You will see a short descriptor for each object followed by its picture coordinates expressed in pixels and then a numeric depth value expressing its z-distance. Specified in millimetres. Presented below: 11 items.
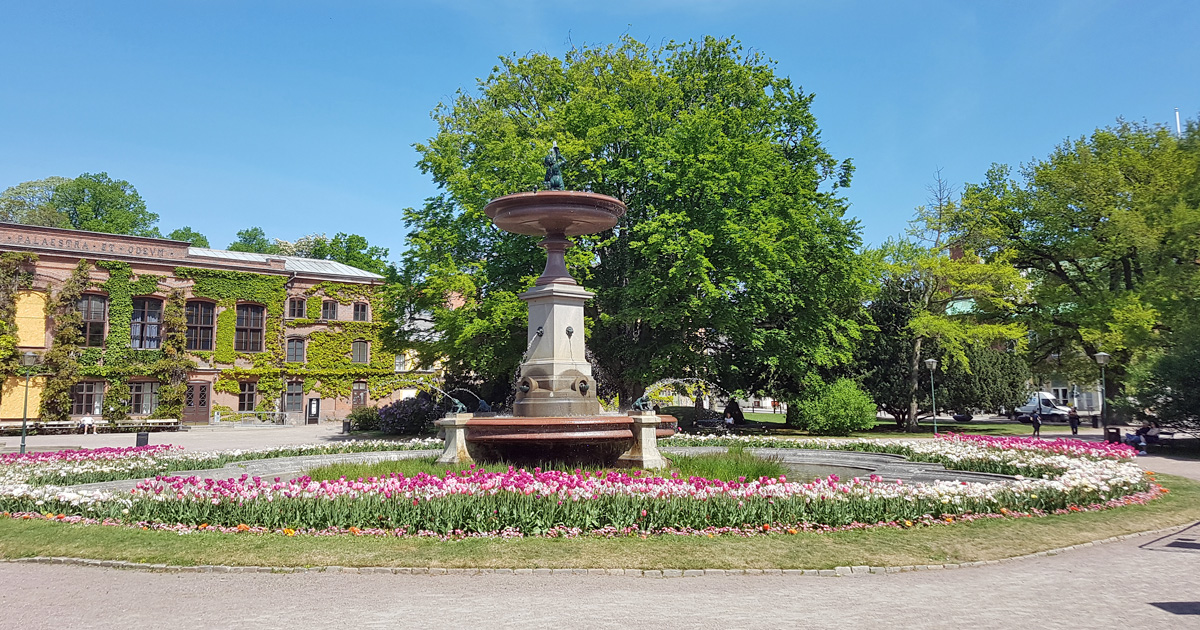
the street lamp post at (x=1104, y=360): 26406
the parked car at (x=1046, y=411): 46250
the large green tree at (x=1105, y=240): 27859
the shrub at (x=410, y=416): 31594
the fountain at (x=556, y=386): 12172
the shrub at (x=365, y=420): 35281
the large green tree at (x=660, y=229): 25094
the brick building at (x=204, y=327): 38969
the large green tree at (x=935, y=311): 33197
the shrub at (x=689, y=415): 35906
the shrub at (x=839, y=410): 30045
